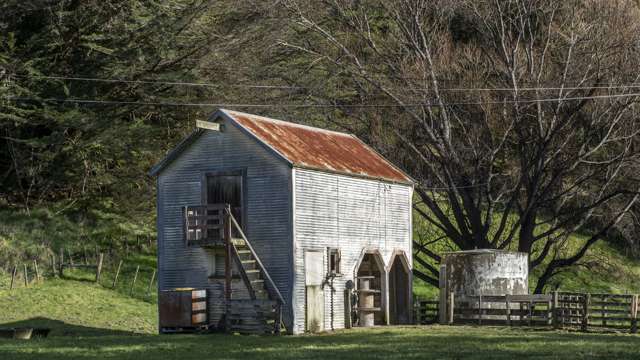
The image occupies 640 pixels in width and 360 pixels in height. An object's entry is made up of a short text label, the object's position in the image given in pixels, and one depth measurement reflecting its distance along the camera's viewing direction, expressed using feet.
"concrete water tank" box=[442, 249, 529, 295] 138.41
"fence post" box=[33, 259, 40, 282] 147.54
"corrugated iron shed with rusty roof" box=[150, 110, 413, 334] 114.83
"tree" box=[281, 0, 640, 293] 153.28
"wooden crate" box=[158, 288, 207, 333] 114.01
